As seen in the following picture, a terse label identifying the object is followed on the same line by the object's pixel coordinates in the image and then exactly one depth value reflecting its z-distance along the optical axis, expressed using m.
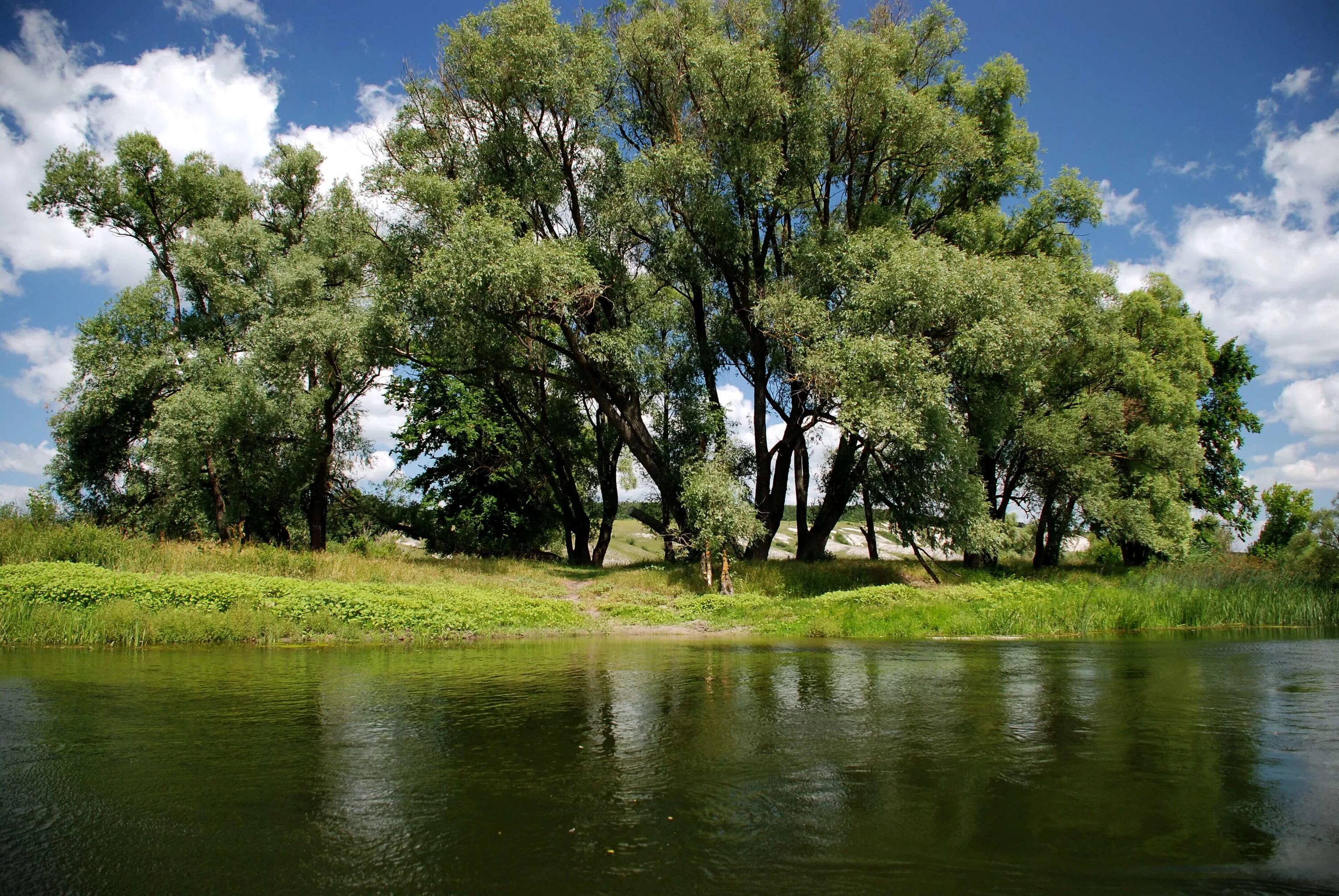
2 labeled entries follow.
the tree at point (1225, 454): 37.22
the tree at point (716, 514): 23.02
